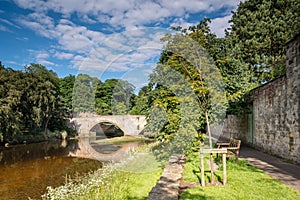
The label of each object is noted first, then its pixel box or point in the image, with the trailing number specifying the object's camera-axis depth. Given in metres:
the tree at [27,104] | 17.12
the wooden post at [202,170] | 4.38
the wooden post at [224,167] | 4.27
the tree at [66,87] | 36.92
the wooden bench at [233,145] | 5.65
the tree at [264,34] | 13.28
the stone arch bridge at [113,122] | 27.00
